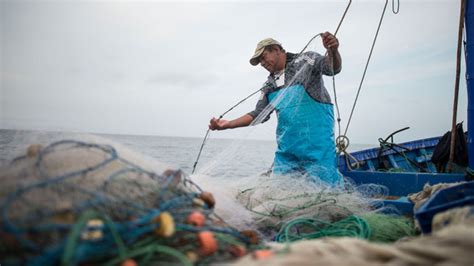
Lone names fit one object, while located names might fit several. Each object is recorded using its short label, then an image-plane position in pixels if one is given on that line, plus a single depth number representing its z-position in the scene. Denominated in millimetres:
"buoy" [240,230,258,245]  1661
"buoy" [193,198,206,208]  1685
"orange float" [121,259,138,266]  1161
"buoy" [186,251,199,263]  1286
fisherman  4262
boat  4207
